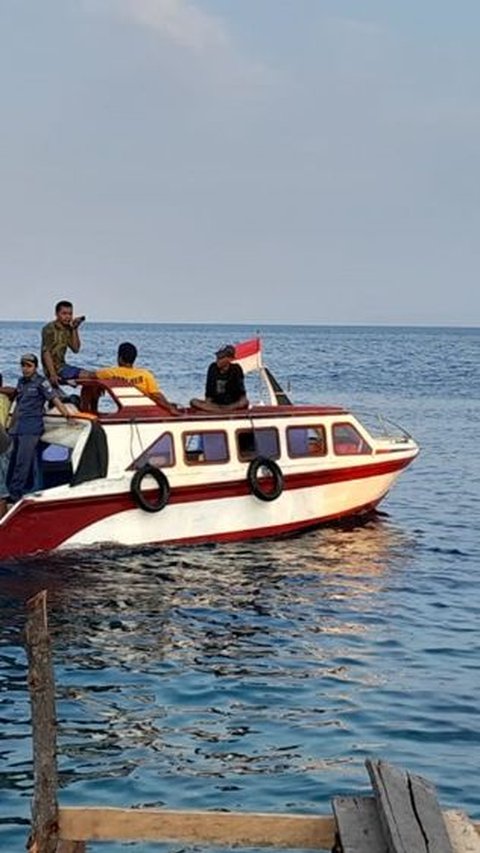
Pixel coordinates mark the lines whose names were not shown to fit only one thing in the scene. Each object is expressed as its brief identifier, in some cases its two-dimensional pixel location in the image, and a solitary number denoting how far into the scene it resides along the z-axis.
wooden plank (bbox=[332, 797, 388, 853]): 6.16
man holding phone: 20.12
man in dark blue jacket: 19.50
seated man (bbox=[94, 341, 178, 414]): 20.80
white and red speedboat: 19.47
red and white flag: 23.66
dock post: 7.27
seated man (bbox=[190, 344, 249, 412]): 21.69
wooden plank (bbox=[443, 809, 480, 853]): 6.15
